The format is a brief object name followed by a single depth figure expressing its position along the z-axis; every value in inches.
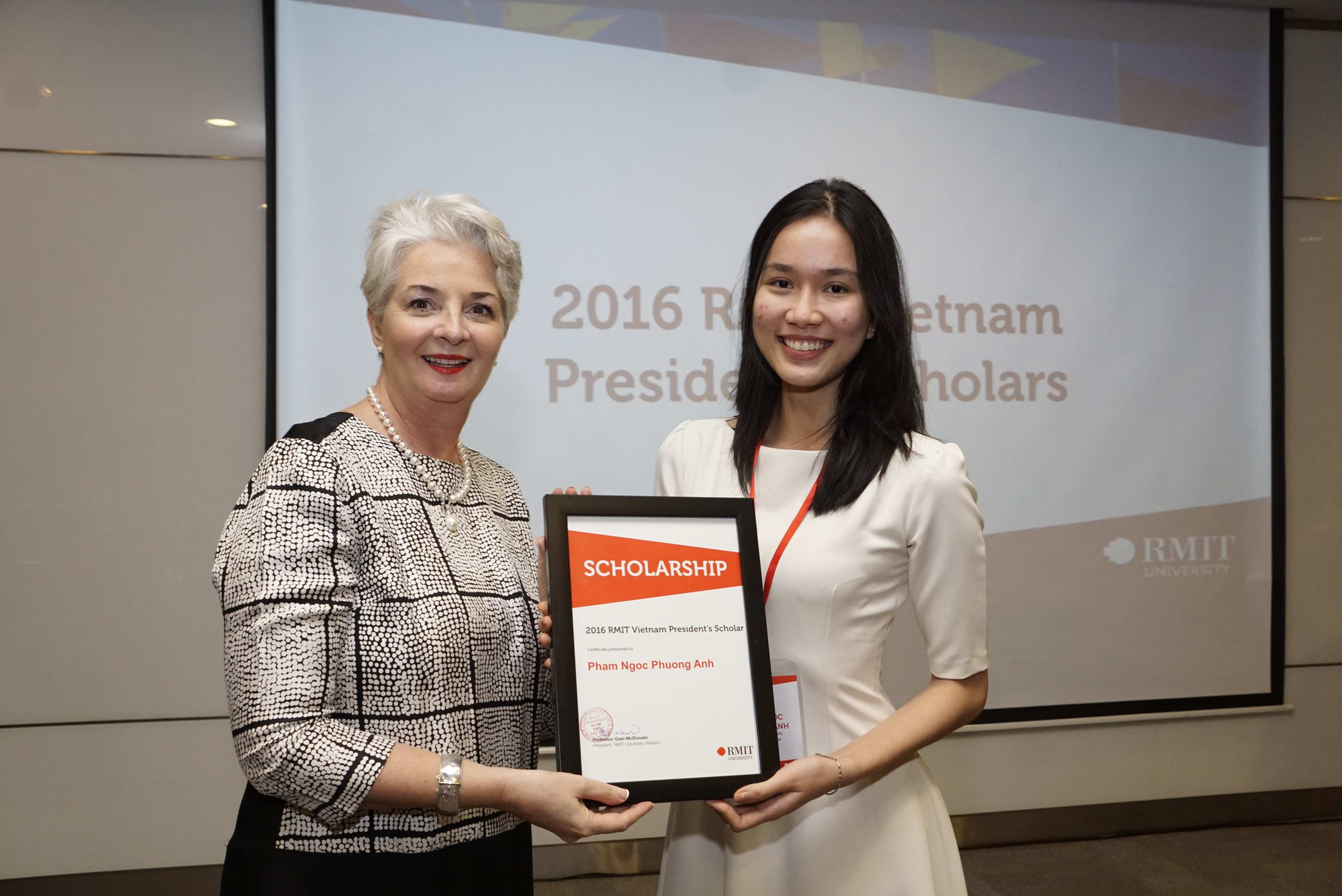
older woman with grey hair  53.1
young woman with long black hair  63.4
